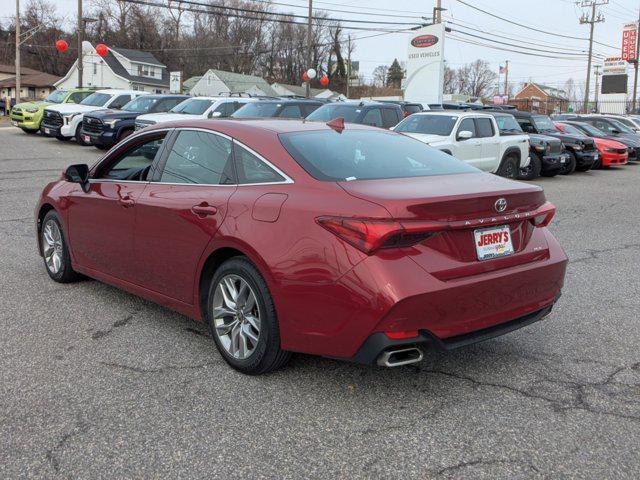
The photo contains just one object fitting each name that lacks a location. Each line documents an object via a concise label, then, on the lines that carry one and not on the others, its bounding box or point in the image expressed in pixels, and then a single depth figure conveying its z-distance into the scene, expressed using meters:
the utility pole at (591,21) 58.54
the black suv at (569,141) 19.16
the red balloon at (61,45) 35.54
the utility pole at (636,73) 57.75
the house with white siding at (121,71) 69.50
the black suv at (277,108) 16.84
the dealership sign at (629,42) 62.66
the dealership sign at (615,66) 60.97
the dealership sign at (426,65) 30.22
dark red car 3.26
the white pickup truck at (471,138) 13.85
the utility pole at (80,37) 36.00
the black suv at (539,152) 16.64
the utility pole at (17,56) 42.78
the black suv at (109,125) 18.09
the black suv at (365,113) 15.41
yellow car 23.98
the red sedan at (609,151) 21.09
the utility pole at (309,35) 35.73
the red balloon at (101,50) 35.43
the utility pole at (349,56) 89.45
